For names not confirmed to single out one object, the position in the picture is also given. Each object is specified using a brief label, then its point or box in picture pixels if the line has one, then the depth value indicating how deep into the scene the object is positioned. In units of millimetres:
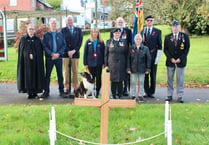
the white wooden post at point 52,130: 4230
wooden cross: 4867
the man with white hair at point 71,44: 8953
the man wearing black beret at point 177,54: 8234
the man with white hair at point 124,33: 8365
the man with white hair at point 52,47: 8609
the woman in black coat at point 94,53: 8461
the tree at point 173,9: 31453
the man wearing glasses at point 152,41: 8609
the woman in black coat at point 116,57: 8086
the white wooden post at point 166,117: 4539
